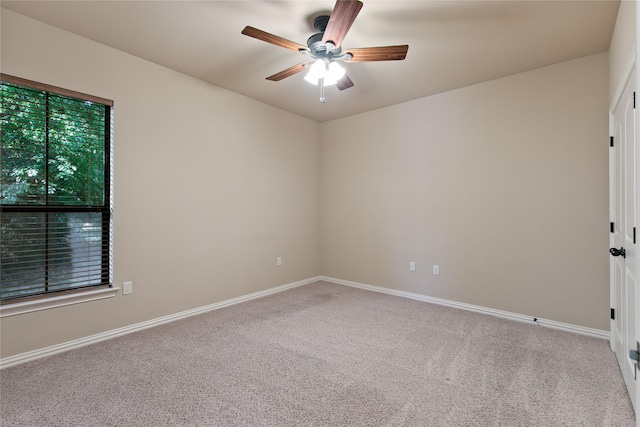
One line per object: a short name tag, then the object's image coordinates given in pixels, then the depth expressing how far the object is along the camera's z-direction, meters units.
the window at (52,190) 2.29
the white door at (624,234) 1.86
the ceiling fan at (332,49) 1.86
